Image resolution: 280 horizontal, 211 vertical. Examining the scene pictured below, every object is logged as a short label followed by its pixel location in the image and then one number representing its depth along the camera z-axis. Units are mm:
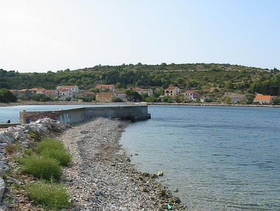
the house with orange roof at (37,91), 156550
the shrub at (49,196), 9281
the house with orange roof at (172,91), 168625
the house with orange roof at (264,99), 152875
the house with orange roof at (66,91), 155862
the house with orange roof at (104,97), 150812
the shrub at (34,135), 20812
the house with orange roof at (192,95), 164750
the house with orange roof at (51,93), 156625
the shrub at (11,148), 14570
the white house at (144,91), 163075
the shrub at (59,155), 14857
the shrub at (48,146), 16677
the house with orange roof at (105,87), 167100
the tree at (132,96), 150588
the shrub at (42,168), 12023
